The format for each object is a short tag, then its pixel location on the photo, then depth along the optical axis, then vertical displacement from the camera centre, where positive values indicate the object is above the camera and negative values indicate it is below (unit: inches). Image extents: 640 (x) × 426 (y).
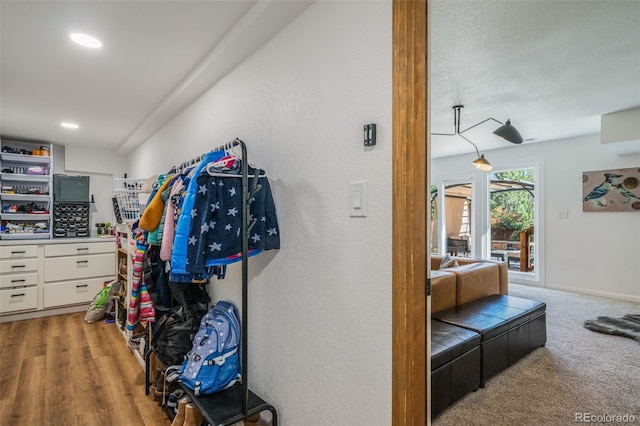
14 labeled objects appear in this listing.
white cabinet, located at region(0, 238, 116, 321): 148.6 -29.5
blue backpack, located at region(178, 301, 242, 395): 68.1 -30.9
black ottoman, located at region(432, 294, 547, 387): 93.9 -34.2
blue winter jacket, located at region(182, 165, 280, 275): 54.9 -1.5
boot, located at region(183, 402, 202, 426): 68.2 -42.3
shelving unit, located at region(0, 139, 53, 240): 163.8 +11.9
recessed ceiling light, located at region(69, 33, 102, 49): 76.6 +41.6
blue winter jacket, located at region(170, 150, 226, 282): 54.4 -3.4
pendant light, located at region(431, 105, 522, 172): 127.4 +32.4
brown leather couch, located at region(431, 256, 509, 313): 108.0 -25.4
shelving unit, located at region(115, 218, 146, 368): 104.7 -21.6
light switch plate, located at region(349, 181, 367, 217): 50.2 +2.4
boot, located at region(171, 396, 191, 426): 69.3 -42.4
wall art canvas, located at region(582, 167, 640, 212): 179.3 +14.1
